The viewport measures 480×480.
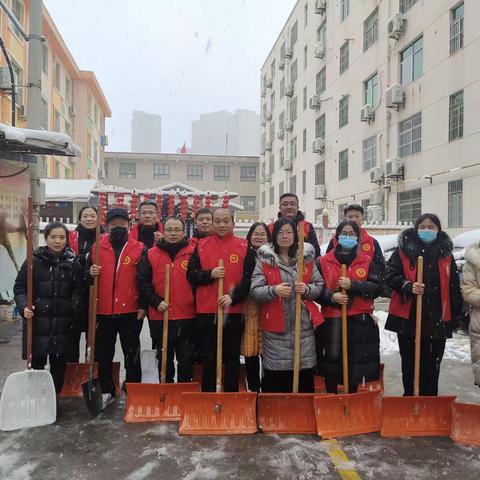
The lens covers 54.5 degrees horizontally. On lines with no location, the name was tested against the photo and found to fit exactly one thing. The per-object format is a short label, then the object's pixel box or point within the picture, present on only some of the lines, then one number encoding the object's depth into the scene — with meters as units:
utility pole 6.92
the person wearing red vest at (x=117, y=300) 4.05
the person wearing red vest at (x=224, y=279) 3.81
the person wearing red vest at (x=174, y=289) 3.99
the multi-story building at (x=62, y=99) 15.95
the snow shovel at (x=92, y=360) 3.84
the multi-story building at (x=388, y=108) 12.63
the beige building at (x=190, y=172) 41.28
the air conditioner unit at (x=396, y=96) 15.30
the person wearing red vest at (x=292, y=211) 4.78
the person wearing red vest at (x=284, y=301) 3.75
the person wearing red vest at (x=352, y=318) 3.86
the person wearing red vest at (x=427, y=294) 3.87
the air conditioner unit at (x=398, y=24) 15.21
